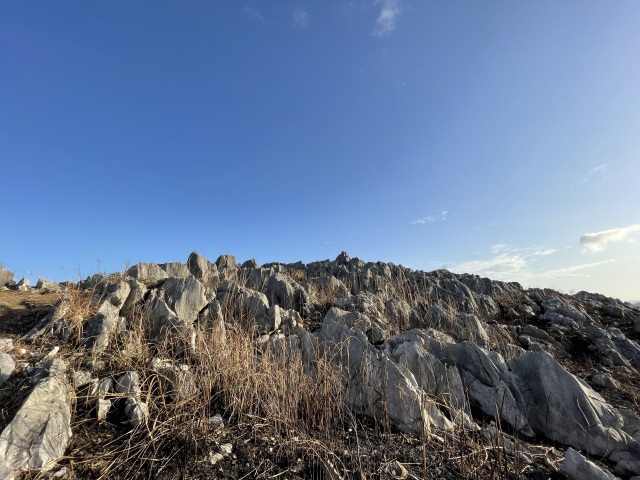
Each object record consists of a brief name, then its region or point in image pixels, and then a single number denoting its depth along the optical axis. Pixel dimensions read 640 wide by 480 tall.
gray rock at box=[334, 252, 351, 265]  22.69
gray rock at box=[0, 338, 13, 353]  4.59
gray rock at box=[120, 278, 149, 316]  6.22
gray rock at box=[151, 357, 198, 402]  4.09
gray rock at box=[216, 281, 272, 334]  7.33
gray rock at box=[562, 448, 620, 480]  3.37
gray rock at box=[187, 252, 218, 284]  11.96
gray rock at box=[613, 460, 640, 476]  4.04
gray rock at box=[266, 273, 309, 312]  9.62
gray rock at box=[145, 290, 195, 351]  5.31
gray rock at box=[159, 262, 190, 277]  11.48
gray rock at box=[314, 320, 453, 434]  4.32
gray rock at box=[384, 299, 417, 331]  9.58
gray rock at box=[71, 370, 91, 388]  4.03
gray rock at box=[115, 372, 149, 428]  3.68
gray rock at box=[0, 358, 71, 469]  3.01
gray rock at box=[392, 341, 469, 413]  5.20
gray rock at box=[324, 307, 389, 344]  7.12
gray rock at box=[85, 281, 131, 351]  5.00
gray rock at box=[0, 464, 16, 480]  2.78
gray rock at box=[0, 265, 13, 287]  9.07
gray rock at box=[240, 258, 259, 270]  20.03
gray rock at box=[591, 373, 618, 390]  7.13
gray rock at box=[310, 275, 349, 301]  11.14
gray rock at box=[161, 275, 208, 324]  6.66
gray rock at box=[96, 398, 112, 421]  3.73
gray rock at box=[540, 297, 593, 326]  12.23
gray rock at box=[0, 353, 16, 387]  4.00
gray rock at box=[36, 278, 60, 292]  8.61
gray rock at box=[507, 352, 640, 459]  4.68
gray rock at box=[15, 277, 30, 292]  8.39
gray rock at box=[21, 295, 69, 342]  5.10
